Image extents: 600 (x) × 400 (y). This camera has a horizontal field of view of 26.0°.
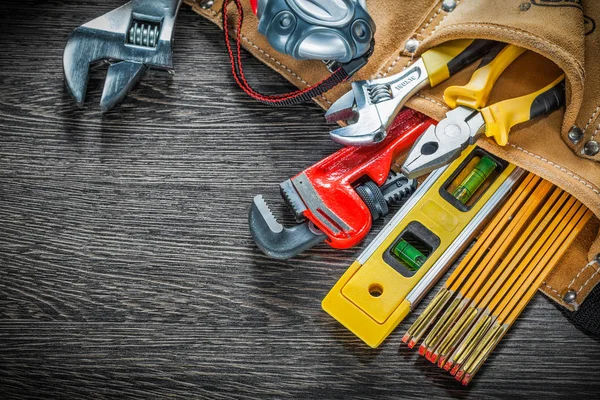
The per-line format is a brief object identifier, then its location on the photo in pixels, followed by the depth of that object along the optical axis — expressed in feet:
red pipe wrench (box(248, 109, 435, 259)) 2.50
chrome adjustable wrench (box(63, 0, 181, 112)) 2.68
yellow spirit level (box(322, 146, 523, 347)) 2.48
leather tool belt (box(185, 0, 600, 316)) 2.40
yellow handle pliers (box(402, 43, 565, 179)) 2.42
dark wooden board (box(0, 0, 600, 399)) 2.50
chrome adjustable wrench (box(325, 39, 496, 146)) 2.49
